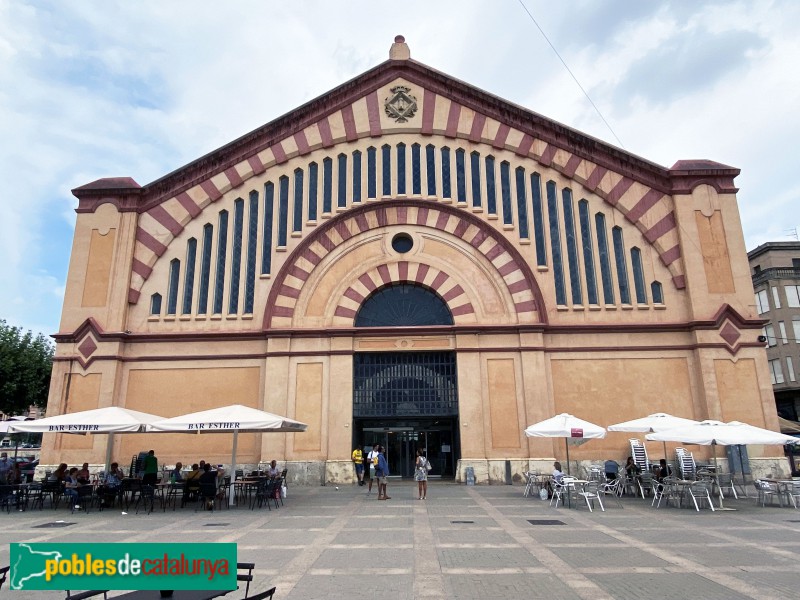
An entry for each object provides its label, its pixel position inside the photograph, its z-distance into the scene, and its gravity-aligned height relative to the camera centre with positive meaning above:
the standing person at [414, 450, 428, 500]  19.23 -0.99
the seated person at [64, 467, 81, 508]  17.97 -1.11
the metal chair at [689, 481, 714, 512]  16.89 -1.56
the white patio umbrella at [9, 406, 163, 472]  17.88 +0.92
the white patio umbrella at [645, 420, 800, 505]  16.53 +0.18
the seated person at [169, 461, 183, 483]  20.17 -0.92
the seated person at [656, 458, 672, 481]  21.36 -1.09
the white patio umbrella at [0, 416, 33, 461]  19.82 +0.94
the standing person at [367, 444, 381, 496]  19.81 -0.43
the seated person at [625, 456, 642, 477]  21.26 -0.96
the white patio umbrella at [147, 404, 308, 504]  17.41 +0.84
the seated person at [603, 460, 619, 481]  22.59 -1.05
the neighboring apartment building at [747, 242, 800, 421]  44.22 +9.10
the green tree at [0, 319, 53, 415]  33.31 +4.95
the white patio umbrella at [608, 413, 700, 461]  18.91 +0.64
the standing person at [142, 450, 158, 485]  20.13 -0.54
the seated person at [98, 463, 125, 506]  18.44 -1.15
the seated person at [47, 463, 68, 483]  19.83 -0.76
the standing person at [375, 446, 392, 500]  19.42 -0.91
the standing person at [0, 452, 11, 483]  19.81 -0.56
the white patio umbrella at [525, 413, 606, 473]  18.36 +0.49
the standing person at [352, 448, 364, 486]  23.92 -0.60
